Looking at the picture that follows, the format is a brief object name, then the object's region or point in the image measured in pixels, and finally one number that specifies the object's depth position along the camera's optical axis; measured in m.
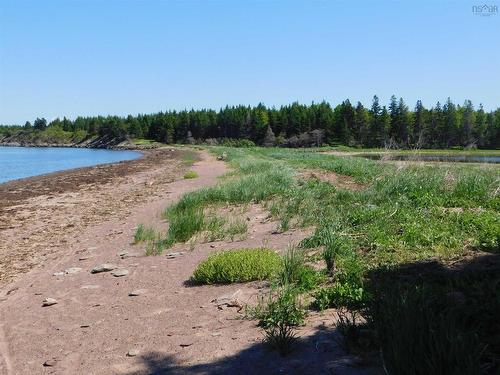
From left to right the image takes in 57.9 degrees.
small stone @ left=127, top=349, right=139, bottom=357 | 5.27
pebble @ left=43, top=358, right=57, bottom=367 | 5.31
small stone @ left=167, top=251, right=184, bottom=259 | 9.46
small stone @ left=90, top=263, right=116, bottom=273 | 9.24
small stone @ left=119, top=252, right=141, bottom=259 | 10.07
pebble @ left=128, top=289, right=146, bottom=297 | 7.49
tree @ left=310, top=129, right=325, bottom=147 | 99.06
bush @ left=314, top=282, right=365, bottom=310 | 5.37
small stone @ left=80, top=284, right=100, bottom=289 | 8.23
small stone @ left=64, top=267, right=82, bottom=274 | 9.48
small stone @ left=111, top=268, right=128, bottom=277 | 8.74
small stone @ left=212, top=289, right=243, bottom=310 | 6.25
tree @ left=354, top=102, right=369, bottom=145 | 97.50
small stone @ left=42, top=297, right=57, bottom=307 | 7.51
